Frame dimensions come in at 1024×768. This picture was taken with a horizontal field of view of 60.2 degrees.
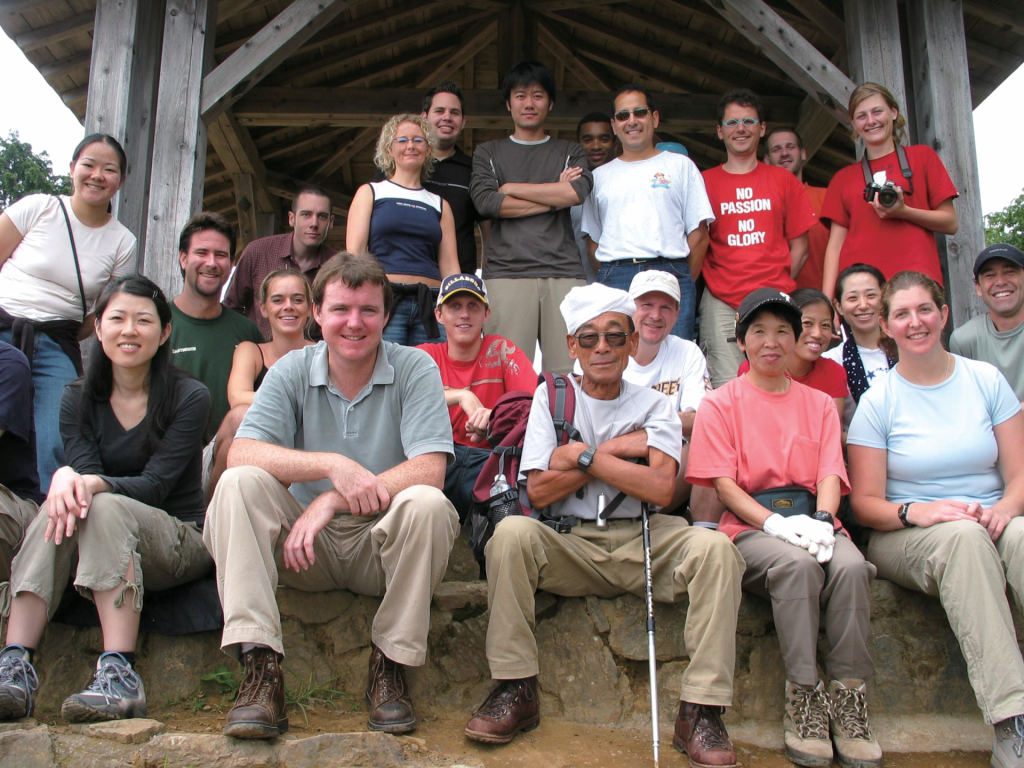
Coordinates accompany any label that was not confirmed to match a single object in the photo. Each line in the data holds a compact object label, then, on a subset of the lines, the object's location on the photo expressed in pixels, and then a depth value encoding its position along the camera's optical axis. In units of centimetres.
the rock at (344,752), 250
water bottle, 320
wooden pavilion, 524
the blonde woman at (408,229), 453
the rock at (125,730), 251
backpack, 320
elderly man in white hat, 280
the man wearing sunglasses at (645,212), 470
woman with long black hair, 274
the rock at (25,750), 245
